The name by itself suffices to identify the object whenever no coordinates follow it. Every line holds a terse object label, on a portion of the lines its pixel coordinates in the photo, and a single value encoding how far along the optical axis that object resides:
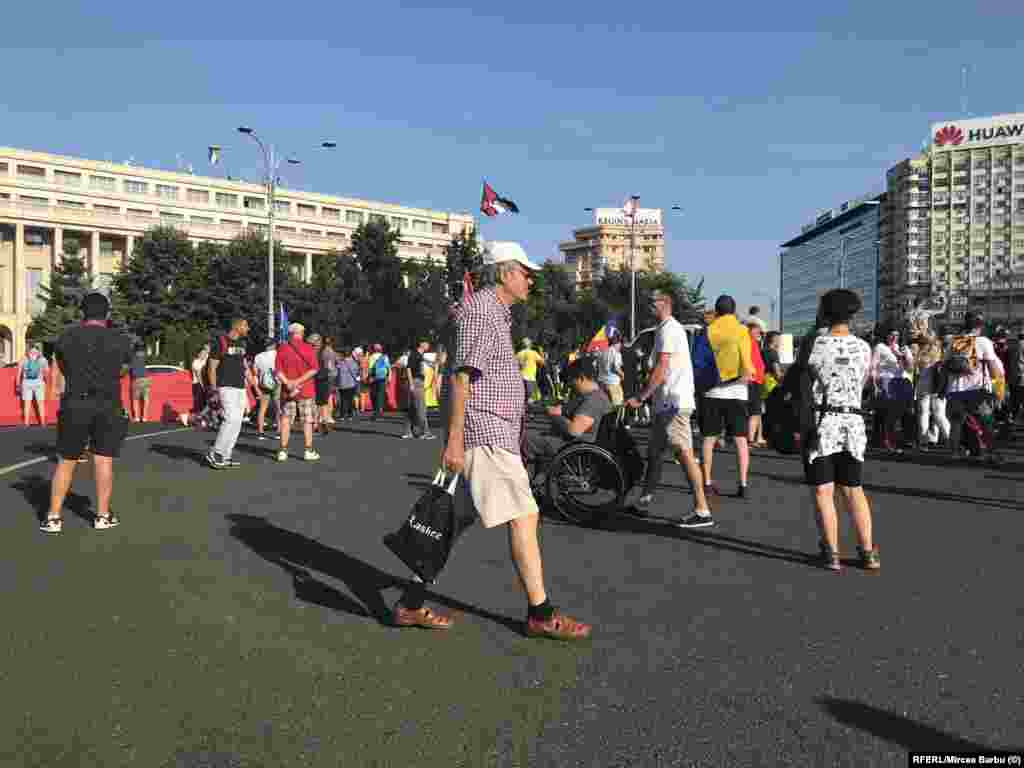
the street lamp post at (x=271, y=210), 35.25
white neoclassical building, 84.00
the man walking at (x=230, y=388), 10.97
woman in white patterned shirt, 5.64
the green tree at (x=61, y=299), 58.72
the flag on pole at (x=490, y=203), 29.31
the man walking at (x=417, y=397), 15.64
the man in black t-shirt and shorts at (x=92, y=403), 6.89
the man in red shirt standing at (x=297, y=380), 11.47
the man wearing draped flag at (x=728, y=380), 8.27
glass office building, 167.75
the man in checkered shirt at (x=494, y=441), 4.08
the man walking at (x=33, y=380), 19.14
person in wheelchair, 7.70
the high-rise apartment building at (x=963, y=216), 146.00
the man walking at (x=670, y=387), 7.40
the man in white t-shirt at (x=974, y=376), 11.41
